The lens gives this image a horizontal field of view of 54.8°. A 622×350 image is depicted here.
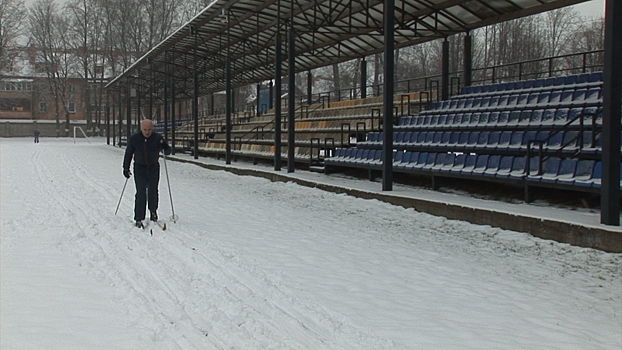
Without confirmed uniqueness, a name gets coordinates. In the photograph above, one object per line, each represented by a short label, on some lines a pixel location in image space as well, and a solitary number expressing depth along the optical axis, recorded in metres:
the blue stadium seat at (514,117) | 13.76
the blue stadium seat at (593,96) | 12.82
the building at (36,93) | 77.33
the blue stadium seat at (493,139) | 13.09
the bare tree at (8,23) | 64.44
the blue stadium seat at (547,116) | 12.83
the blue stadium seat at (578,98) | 13.14
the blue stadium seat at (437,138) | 15.04
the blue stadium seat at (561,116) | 12.57
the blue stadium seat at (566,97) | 13.69
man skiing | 10.27
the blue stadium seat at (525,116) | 13.52
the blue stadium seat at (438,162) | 13.82
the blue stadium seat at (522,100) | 14.81
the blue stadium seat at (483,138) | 13.48
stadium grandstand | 10.67
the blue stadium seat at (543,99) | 14.17
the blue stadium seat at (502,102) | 15.46
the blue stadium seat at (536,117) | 13.12
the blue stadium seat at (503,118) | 14.04
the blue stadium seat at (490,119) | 14.43
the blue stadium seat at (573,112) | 12.53
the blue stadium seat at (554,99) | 13.82
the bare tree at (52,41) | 74.88
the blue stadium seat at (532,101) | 14.45
